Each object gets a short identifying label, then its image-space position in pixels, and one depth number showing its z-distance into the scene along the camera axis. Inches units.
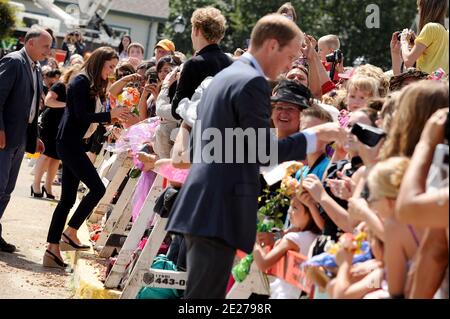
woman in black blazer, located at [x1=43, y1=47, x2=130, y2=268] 389.7
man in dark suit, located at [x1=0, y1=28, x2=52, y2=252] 391.5
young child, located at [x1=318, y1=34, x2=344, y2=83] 406.9
